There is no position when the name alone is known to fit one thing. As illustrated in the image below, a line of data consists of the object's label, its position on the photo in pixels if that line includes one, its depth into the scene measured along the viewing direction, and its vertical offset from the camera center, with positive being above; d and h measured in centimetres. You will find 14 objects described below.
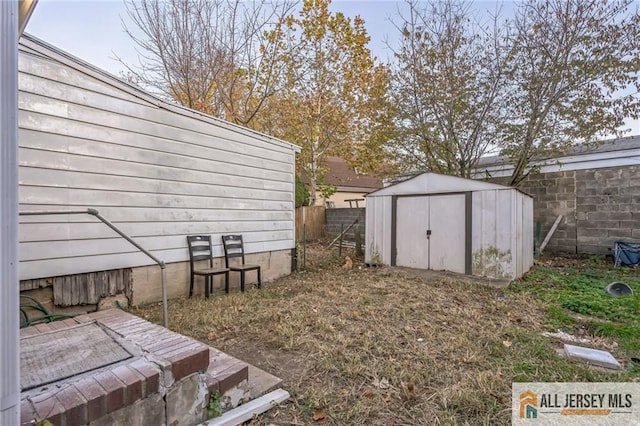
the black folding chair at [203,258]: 445 -68
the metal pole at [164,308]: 312 -96
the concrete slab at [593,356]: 259 -123
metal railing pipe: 286 -71
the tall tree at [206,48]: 773 +427
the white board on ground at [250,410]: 184 -123
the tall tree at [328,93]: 997 +414
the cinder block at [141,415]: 149 -101
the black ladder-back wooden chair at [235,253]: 488 -66
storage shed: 555 -27
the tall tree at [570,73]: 665 +311
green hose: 280 -95
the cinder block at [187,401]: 172 -107
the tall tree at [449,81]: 779 +337
